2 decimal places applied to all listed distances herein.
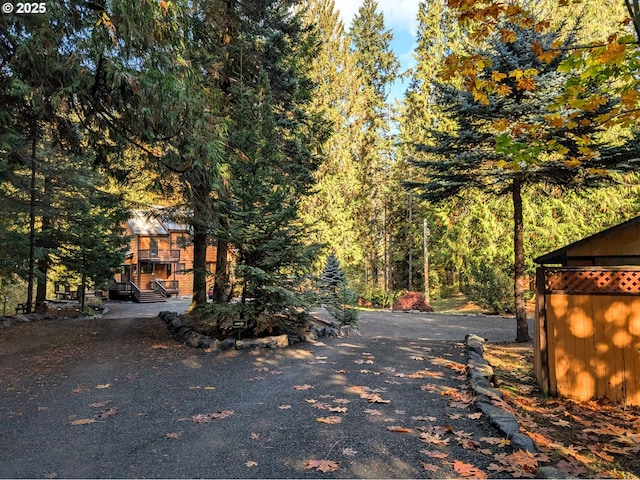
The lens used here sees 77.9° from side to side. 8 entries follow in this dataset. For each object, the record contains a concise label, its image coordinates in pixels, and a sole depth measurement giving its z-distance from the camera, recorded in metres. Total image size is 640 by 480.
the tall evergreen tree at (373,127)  24.75
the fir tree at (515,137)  7.88
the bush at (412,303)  18.33
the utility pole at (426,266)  19.16
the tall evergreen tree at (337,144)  22.20
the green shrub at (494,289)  16.22
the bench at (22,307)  15.35
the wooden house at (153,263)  29.72
